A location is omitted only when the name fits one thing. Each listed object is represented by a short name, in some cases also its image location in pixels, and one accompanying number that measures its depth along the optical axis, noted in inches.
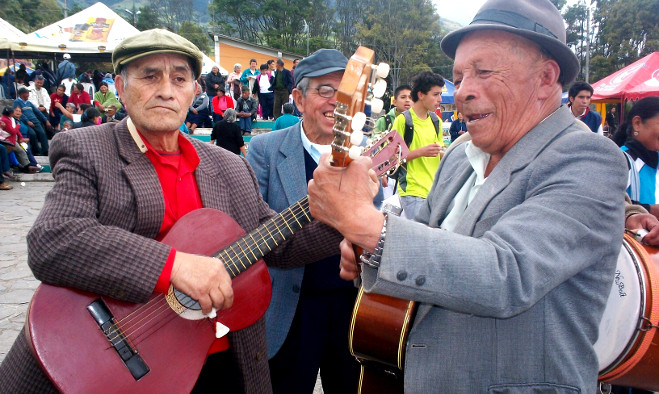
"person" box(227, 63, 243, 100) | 709.9
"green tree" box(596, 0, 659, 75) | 1515.7
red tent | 665.6
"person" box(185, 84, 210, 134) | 634.8
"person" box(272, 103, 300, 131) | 335.9
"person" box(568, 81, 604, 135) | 275.9
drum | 69.5
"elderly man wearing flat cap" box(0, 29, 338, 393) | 72.3
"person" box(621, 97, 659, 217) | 143.3
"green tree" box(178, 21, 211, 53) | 2297.5
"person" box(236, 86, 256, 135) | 631.8
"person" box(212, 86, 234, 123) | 650.2
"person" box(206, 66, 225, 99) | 689.4
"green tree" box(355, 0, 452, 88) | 2020.2
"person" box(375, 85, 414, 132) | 299.4
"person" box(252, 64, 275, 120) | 691.4
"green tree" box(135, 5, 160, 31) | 2340.1
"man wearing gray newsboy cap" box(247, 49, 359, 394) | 105.2
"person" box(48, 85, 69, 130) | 612.7
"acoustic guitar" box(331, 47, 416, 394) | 47.7
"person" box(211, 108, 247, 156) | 420.2
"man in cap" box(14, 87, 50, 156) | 531.5
